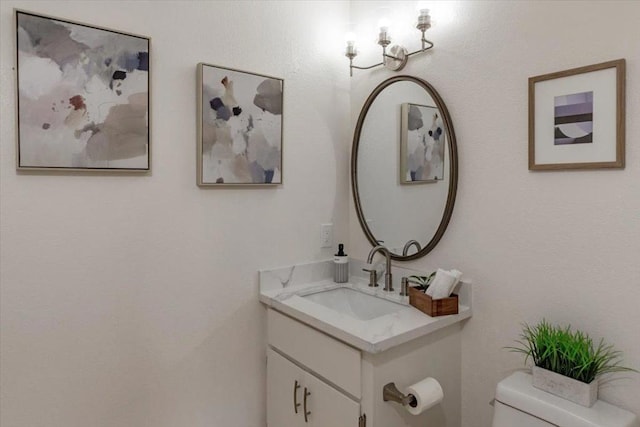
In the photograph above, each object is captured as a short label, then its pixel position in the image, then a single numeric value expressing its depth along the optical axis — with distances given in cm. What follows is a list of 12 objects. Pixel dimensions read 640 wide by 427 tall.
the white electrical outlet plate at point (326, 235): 202
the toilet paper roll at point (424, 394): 127
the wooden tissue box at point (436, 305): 148
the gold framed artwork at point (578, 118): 118
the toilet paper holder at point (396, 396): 128
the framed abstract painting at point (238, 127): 162
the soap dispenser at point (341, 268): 198
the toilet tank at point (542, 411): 113
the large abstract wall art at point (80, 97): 129
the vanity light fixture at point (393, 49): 161
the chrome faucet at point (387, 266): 180
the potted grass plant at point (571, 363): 118
